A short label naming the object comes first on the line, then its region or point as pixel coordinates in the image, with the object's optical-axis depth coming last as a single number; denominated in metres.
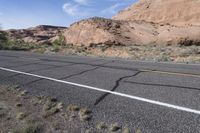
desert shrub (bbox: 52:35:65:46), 47.15
